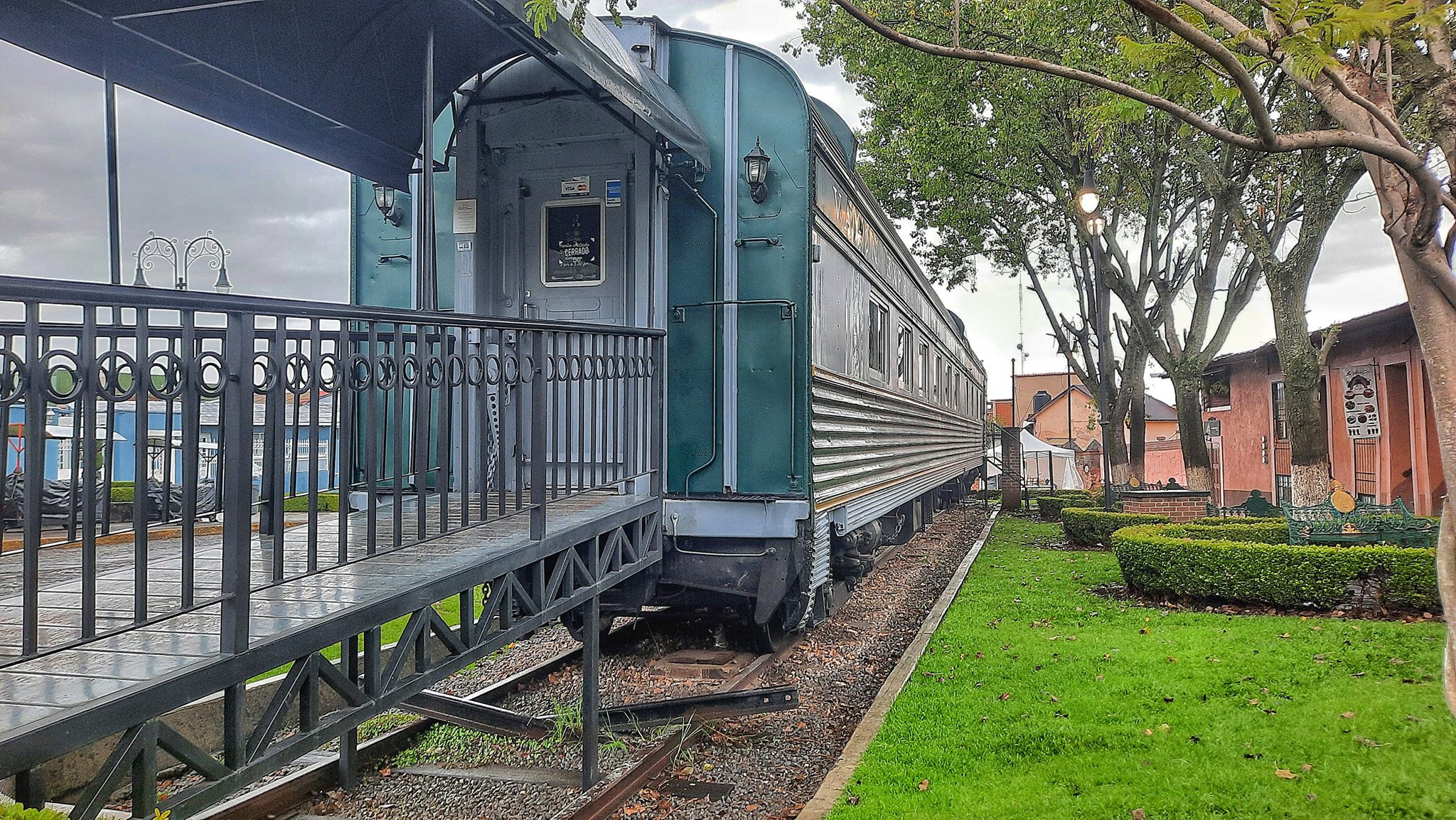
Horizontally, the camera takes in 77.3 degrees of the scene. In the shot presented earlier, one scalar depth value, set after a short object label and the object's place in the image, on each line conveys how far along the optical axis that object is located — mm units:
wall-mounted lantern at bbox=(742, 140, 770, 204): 5488
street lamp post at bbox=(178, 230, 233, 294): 6636
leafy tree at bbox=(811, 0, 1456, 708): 2795
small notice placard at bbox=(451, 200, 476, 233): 5617
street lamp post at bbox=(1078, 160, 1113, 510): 13282
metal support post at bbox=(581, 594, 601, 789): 4531
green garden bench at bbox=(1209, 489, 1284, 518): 12821
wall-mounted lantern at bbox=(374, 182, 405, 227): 5977
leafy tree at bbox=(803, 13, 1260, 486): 13141
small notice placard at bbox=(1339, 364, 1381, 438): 13141
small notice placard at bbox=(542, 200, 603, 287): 5746
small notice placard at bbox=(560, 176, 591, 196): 5715
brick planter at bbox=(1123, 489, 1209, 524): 11961
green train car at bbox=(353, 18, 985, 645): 5492
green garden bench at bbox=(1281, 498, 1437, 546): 8781
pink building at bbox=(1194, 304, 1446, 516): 13047
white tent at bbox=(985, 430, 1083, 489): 28953
